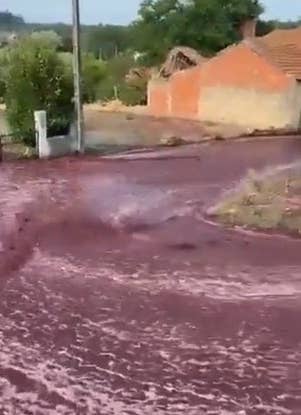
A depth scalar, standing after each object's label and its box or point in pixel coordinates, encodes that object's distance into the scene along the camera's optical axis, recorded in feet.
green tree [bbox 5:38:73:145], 77.71
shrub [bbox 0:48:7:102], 80.81
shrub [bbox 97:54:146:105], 144.66
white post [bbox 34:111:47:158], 75.15
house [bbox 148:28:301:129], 103.71
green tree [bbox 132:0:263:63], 153.99
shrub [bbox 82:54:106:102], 154.20
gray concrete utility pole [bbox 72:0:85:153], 76.23
